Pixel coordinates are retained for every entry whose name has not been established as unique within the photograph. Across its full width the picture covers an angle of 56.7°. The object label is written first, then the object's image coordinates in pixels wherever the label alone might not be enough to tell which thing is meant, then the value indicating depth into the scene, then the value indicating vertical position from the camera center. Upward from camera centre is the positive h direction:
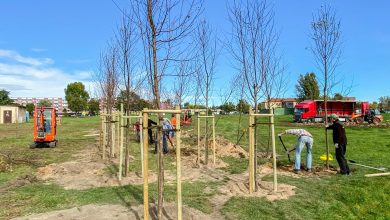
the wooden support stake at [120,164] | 8.39 -1.15
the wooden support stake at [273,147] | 7.64 -0.73
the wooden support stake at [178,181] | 4.94 -0.91
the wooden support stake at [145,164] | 4.75 -0.66
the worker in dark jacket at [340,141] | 9.91 -0.81
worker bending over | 10.14 -0.93
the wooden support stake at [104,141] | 12.17 -1.01
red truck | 39.69 +0.35
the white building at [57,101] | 170.50 +7.17
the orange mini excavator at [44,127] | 16.70 -0.53
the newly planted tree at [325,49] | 11.06 +1.96
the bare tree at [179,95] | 18.38 +1.00
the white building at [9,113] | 50.47 +0.45
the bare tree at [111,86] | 15.18 +1.29
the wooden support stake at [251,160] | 7.46 -0.96
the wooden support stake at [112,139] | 11.98 -0.82
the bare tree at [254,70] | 10.55 +1.32
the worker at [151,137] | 17.56 -1.14
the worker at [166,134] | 13.93 -0.75
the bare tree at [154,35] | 6.37 +1.43
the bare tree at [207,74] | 13.16 +1.48
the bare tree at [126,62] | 11.15 +1.69
